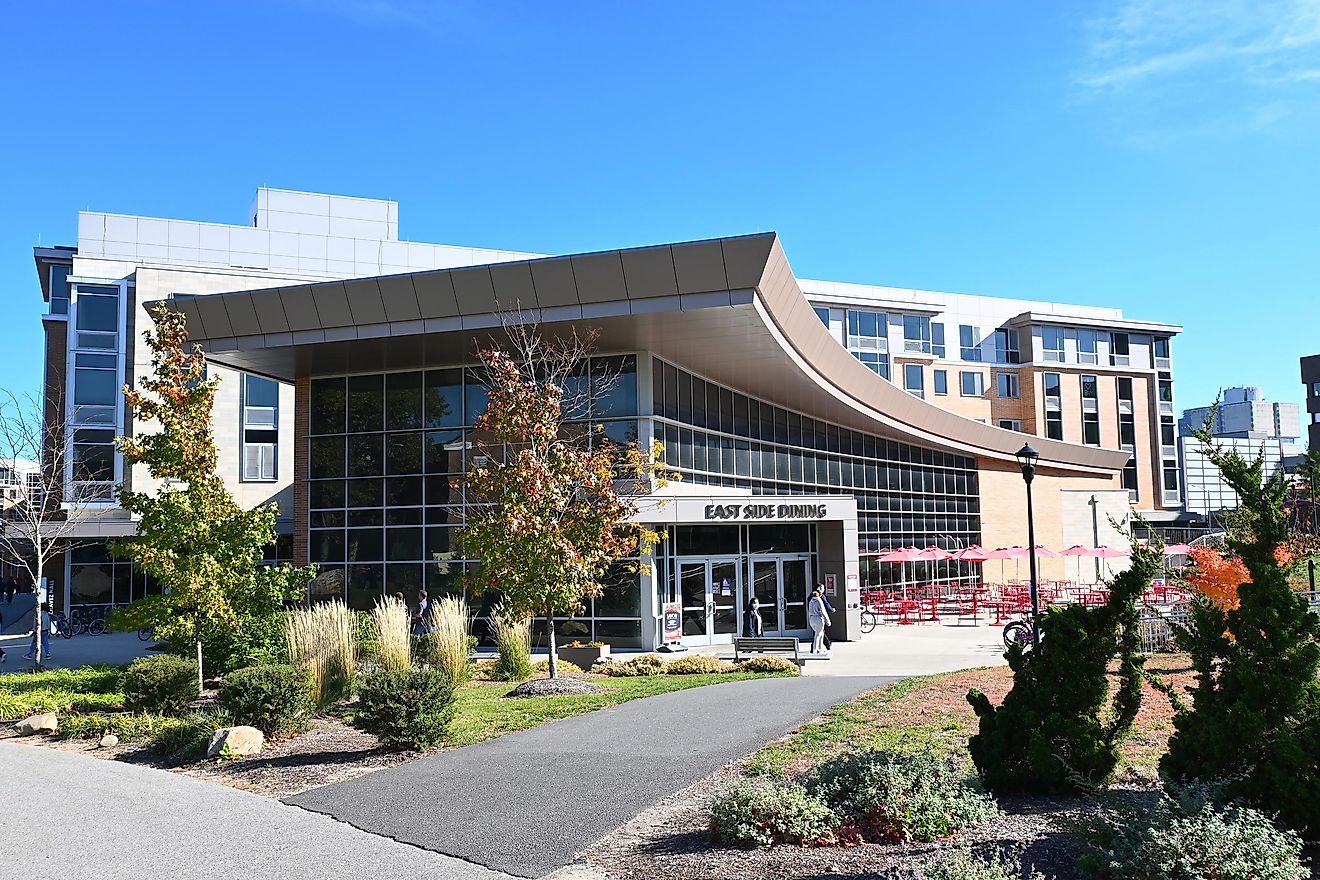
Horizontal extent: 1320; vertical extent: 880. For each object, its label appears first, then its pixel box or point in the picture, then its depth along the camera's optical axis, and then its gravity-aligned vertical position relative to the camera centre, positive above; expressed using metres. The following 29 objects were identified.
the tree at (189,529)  16.44 +0.43
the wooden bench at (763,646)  22.80 -2.11
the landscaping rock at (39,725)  14.29 -2.26
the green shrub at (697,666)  19.50 -2.20
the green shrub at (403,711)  11.22 -1.69
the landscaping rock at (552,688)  16.17 -2.12
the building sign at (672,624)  24.19 -1.71
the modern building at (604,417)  21.31 +4.17
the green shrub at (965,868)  5.51 -1.73
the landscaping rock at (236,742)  11.63 -2.07
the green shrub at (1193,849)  5.62 -1.68
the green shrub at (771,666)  19.78 -2.23
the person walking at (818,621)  23.83 -1.67
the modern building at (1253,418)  152.25 +18.63
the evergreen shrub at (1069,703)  7.89 -1.20
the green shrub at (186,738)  11.81 -2.08
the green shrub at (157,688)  14.93 -1.85
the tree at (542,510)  16.84 +0.68
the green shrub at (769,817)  7.22 -1.88
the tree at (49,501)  22.77 +1.58
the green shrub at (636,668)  19.22 -2.16
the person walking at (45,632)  28.35 -2.12
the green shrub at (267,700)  12.47 -1.71
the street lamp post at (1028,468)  20.88 +1.63
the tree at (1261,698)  6.53 -1.05
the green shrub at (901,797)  7.16 -1.78
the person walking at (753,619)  26.41 -1.80
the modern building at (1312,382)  72.31 +10.89
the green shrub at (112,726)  13.53 -2.20
